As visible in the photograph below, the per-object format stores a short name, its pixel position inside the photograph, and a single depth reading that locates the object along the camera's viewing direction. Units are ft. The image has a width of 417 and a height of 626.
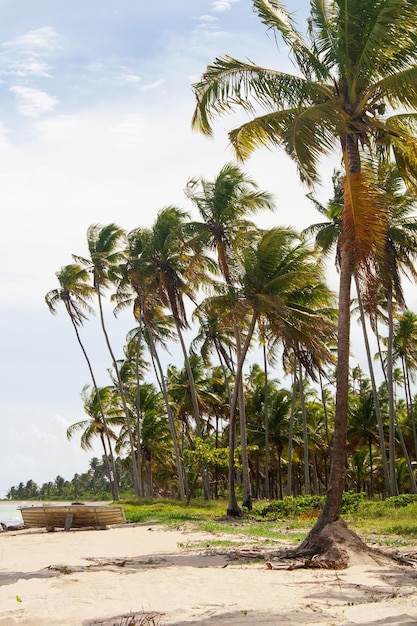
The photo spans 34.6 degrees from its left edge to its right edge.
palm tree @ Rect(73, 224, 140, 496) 114.93
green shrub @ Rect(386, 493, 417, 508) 73.15
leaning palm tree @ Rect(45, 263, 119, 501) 116.78
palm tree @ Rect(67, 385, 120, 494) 139.74
